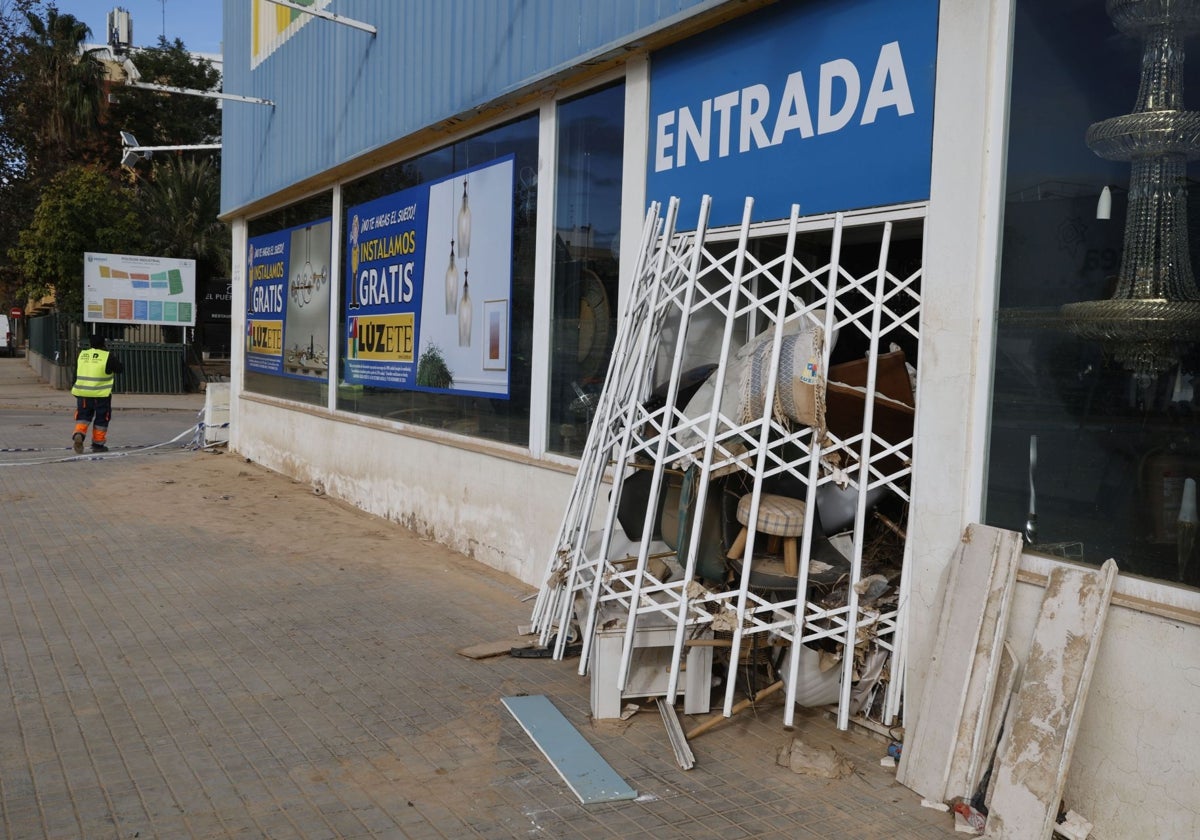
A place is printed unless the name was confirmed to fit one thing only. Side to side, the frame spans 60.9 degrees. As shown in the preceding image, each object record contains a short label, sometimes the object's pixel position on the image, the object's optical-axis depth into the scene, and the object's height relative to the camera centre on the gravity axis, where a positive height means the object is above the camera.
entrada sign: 4.68 +1.29
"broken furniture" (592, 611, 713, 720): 4.73 -1.48
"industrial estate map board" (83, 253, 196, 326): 26.89 +1.18
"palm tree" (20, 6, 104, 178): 36.59 +8.69
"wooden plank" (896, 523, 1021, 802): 3.88 -1.16
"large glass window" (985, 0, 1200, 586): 3.71 +0.29
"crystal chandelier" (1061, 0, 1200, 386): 3.71 +0.63
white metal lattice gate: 4.62 -0.47
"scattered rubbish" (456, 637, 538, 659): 5.70 -1.70
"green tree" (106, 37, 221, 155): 41.56 +9.35
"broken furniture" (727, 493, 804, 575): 4.65 -0.75
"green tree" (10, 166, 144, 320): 29.95 +3.00
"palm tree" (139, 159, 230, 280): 33.44 +3.98
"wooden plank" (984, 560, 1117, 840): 3.54 -1.20
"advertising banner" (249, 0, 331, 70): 12.17 +3.96
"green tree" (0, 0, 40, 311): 34.34 +6.18
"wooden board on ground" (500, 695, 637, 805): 4.00 -1.71
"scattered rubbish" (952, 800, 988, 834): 3.70 -1.66
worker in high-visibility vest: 14.78 -0.85
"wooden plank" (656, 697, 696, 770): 4.27 -1.67
